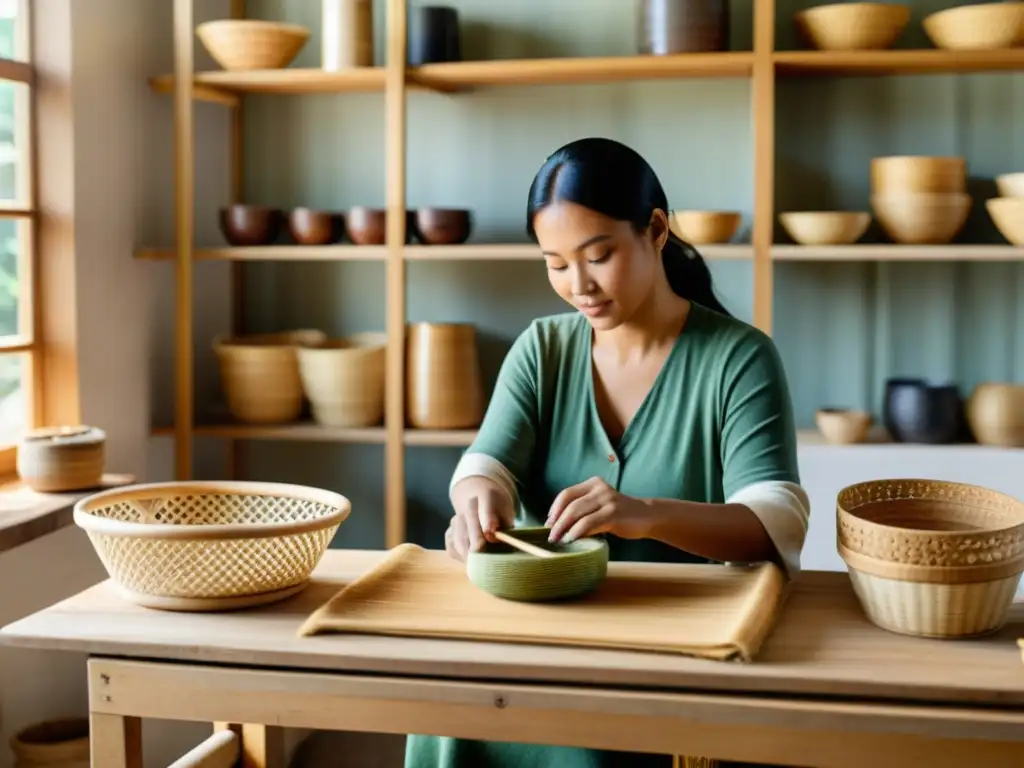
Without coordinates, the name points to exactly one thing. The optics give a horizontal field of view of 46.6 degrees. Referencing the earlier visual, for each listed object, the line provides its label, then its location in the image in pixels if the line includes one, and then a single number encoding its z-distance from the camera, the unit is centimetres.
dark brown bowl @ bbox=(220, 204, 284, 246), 333
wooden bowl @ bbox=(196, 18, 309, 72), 324
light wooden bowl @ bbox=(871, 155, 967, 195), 312
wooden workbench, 134
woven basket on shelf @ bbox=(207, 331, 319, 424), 336
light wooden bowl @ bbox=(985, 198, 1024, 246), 306
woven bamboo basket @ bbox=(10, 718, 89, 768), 262
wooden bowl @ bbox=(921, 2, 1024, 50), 298
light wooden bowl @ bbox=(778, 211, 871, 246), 311
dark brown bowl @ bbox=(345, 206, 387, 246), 328
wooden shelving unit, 305
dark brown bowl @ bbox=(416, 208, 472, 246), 325
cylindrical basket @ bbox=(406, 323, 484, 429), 331
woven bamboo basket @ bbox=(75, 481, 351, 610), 154
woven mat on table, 146
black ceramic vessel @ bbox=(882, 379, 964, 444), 314
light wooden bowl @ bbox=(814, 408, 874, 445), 317
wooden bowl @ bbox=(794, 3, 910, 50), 304
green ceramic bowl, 159
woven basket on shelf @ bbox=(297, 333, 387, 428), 330
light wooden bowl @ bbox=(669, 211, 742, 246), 315
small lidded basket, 258
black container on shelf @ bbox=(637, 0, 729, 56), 307
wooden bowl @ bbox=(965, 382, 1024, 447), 310
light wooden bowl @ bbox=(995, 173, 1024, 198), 311
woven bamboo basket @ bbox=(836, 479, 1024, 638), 146
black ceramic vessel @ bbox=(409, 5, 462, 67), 325
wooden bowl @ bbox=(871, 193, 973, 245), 309
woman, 176
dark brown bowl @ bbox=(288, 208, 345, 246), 334
